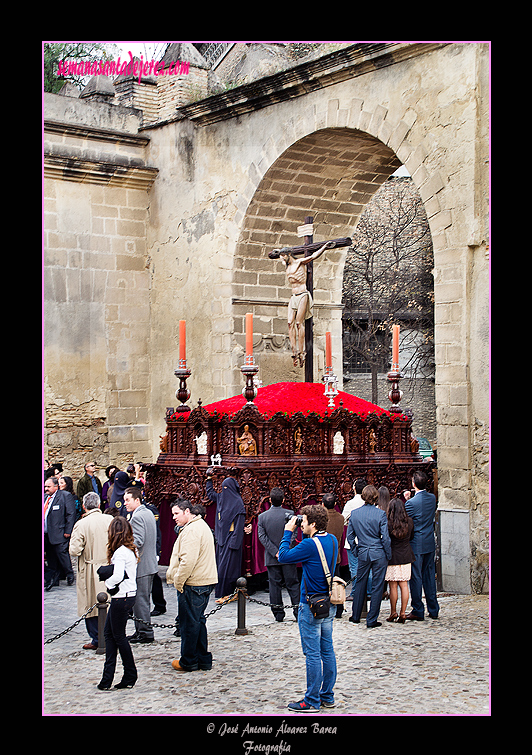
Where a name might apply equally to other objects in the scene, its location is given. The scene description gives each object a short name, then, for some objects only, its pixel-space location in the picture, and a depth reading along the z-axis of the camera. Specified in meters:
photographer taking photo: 5.82
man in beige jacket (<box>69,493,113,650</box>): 7.72
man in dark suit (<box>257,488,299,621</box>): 8.51
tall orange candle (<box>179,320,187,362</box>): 11.15
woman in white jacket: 6.26
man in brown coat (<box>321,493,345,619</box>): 8.61
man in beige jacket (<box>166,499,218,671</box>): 6.68
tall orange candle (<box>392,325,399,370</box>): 10.38
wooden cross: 11.23
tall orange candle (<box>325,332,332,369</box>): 11.13
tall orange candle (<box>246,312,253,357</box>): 9.70
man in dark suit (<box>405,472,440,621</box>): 8.45
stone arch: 13.62
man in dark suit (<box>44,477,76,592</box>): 10.04
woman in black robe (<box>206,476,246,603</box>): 9.09
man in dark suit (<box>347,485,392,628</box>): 8.16
